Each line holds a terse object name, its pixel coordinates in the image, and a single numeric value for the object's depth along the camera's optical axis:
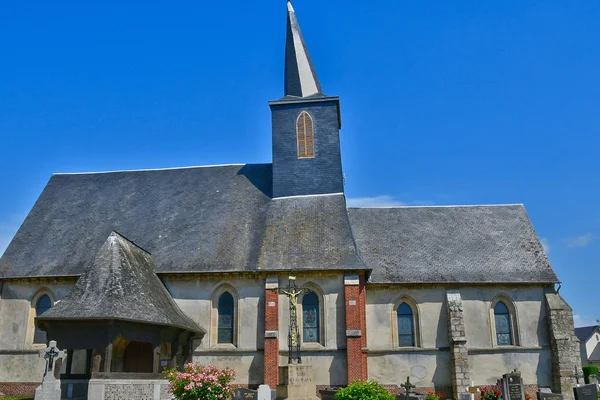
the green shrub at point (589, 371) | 41.37
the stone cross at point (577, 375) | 23.17
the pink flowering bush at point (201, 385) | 16.23
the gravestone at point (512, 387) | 19.14
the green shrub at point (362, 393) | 15.23
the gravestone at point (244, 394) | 18.69
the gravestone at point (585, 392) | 18.03
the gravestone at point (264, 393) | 18.56
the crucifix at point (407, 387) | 19.32
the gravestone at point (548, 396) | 19.74
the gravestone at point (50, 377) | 17.94
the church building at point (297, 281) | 22.70
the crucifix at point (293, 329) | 20.30
